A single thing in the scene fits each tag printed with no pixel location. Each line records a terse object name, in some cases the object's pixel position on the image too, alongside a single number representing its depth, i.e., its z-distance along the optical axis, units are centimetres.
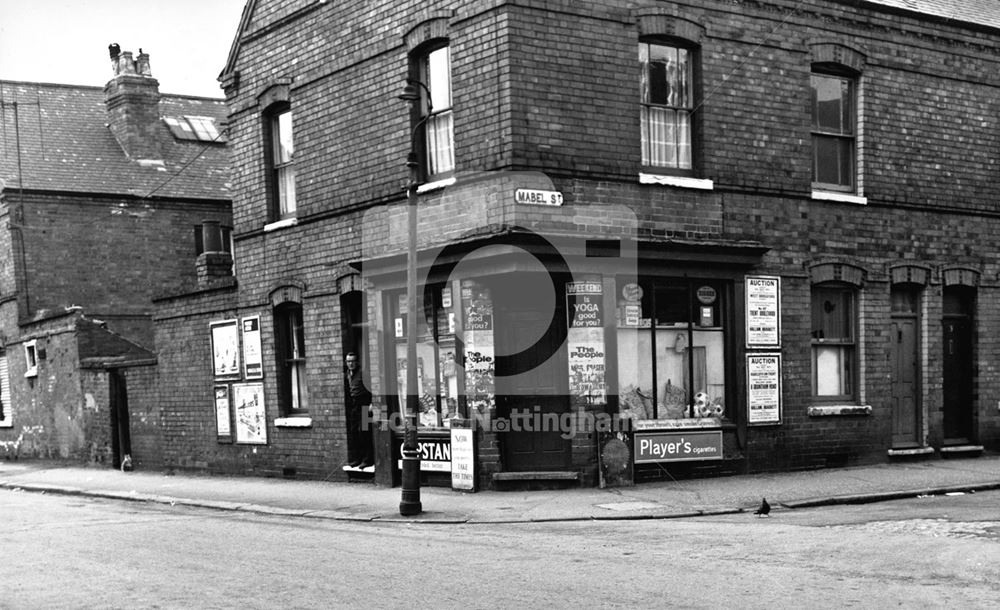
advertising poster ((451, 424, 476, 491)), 1495
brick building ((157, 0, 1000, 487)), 1478
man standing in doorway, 1717
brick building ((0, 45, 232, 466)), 2492
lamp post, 1329
